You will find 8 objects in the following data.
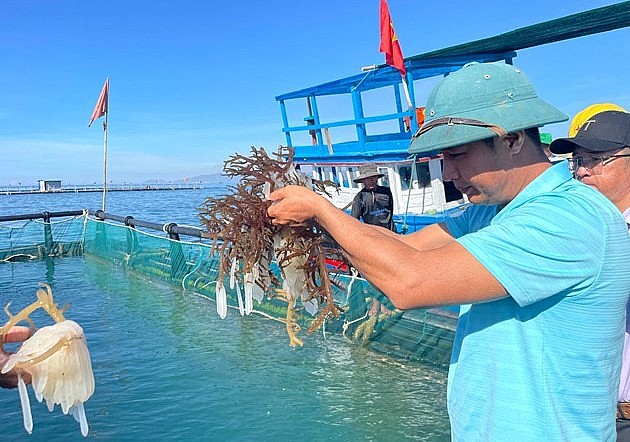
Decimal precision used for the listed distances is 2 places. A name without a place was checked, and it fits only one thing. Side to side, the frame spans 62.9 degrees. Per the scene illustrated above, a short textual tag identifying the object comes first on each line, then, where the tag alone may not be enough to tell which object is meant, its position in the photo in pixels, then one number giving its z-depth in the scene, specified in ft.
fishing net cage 20.07
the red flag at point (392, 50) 35.32
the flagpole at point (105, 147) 59.88
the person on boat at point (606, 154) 9.97
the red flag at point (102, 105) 59.98
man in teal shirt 4.72
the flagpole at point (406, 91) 36.06
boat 32.94
